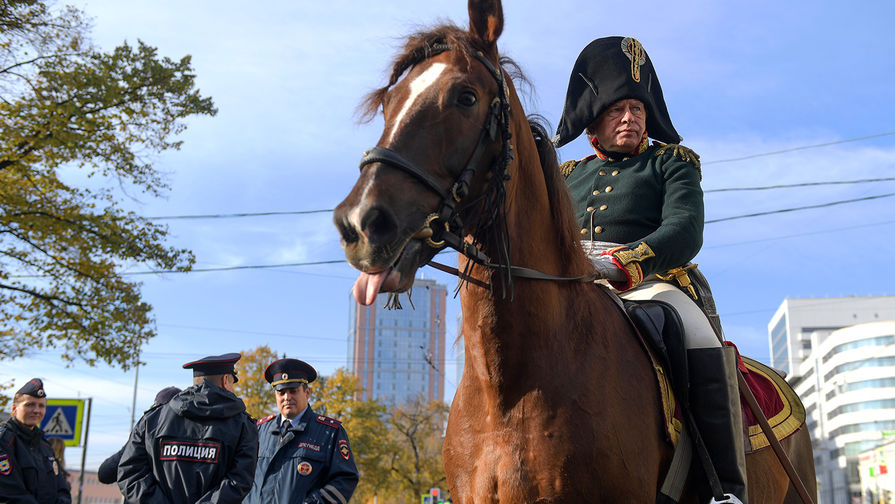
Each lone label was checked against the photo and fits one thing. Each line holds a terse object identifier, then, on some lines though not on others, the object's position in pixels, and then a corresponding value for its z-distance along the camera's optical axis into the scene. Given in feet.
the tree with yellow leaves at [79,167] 52.29
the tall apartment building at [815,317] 471.21
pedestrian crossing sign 45.11
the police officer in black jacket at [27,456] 27.81
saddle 12.53
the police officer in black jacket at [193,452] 18.81
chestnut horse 10.07
